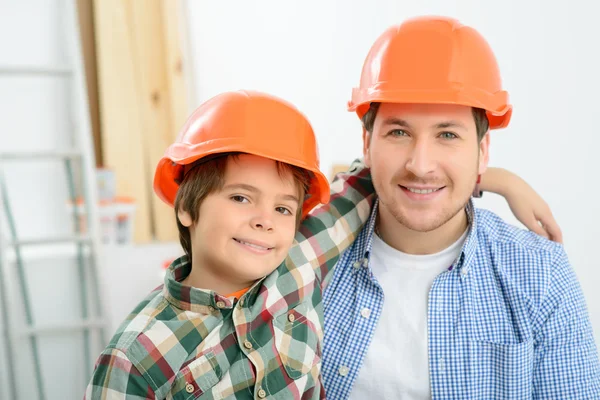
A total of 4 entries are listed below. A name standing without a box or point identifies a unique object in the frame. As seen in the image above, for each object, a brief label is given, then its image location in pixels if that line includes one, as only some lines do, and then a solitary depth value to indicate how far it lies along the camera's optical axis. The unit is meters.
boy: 1.34
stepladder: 3.23
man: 1.52
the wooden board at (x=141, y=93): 3.63
